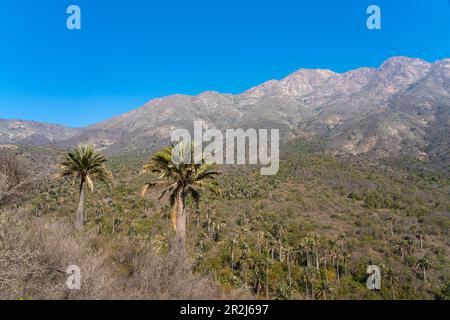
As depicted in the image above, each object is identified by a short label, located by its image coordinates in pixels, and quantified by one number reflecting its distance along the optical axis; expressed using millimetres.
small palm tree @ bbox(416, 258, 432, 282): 53906
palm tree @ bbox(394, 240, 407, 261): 62806
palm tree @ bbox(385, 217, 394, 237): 74612
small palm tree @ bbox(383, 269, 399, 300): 49156
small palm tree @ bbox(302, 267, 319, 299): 49094
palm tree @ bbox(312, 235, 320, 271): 60750
